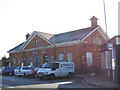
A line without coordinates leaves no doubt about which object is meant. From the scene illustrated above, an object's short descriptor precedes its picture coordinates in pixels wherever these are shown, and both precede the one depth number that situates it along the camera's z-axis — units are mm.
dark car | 17835
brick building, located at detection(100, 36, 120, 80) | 10958
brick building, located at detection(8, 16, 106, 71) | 17154
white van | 11875
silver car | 14740
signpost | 11006
